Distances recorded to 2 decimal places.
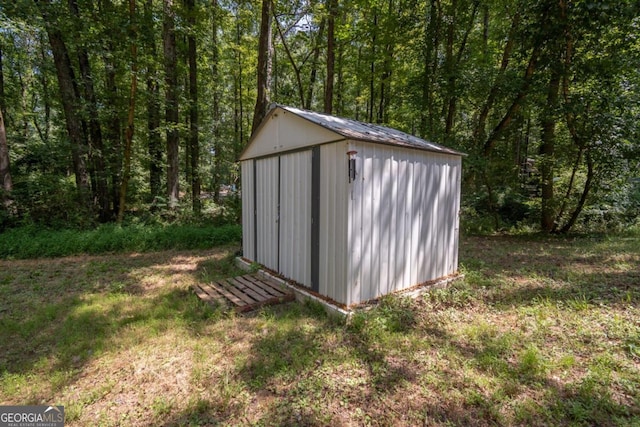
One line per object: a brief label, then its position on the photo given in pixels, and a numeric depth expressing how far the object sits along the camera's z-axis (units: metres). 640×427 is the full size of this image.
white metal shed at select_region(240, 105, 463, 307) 3.28
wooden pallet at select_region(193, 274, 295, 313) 3.76
